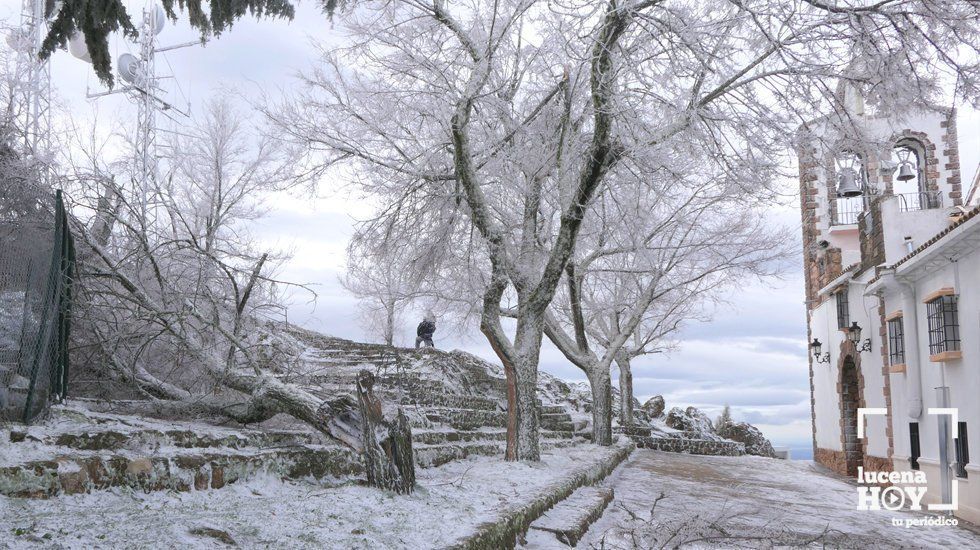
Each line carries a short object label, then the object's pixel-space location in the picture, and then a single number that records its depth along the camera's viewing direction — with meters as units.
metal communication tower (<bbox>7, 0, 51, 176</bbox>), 11.18
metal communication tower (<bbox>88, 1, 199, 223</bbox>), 17.61
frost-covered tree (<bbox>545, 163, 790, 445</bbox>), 12.36
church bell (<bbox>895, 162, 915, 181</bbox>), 14.54
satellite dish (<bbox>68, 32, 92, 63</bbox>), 12.29
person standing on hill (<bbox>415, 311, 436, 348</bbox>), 20.88
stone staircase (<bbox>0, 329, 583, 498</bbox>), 4.14
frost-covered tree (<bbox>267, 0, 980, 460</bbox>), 7.41
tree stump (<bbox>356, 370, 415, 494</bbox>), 5.40
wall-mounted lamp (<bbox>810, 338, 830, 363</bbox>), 18.69
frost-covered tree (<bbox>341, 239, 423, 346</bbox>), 11.93
